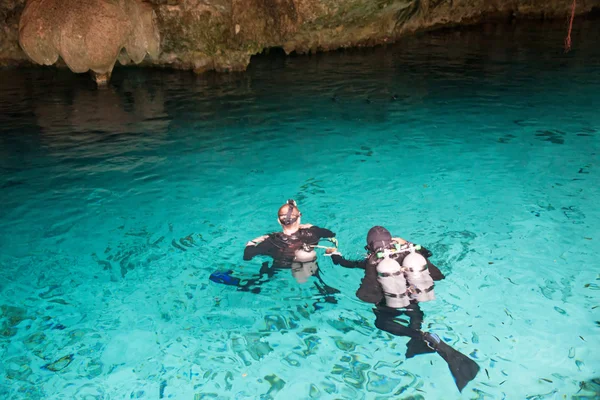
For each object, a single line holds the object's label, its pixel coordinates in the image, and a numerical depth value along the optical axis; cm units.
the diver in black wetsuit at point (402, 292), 446
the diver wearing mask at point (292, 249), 548
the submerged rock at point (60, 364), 481
